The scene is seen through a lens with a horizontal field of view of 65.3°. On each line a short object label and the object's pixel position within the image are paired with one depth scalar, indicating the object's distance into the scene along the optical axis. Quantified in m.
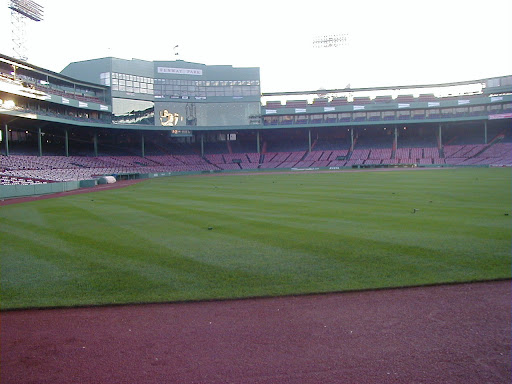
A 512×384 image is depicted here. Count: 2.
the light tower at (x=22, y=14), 54.31
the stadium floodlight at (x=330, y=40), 80.62
